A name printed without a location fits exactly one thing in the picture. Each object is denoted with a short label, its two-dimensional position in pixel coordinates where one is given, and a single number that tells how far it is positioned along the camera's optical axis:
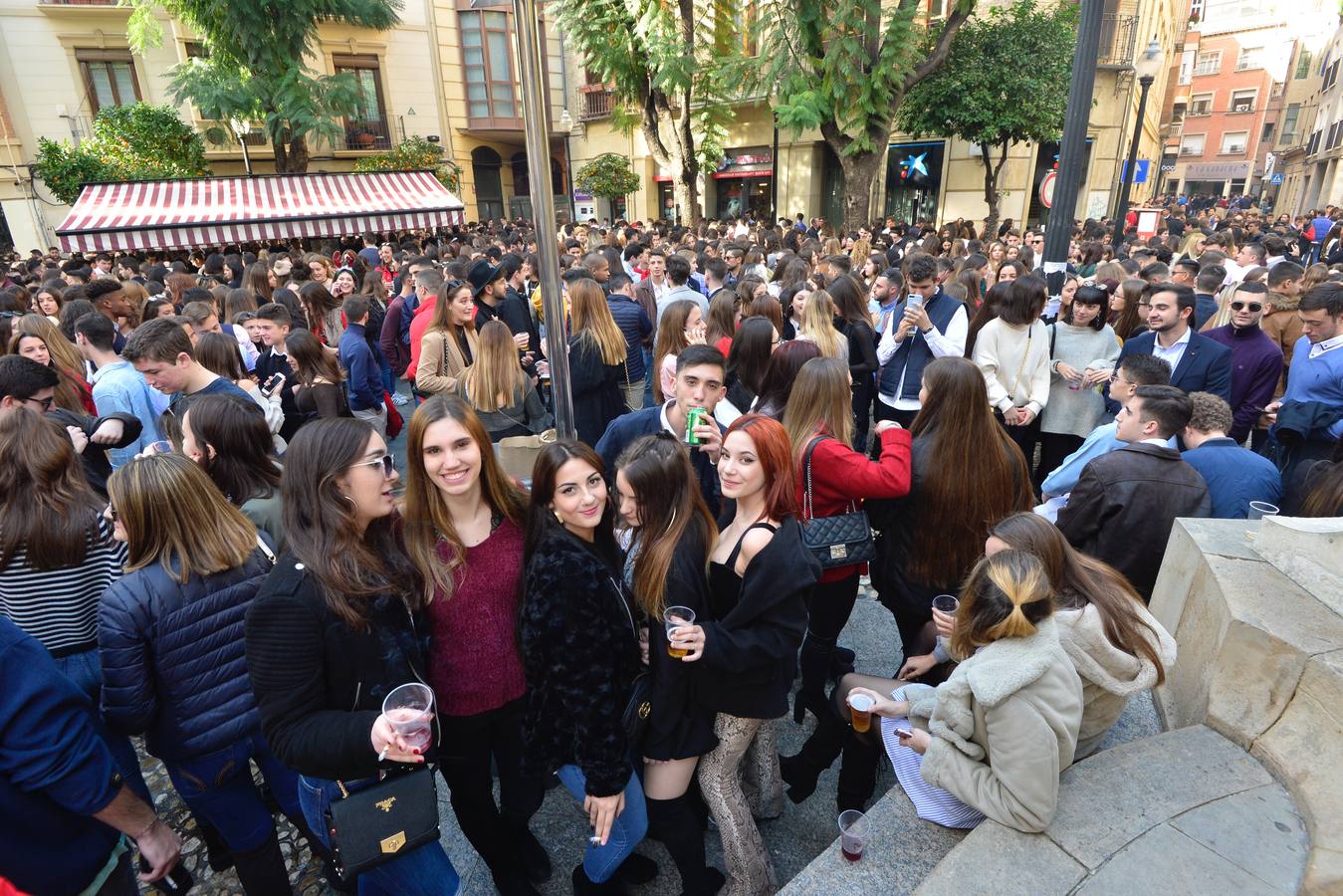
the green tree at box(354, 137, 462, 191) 23.45
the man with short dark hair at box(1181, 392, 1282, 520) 3.28
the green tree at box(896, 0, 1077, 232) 16.97
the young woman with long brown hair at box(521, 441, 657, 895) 2.15
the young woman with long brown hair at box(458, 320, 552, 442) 4.62
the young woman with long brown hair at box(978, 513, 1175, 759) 2.14
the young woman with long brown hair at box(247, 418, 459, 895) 1.92
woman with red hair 2.21
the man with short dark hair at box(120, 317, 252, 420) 3.71
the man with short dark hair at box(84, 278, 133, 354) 6.02
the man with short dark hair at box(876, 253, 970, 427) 5.06
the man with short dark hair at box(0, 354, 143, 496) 3.50
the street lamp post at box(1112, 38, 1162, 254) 13.63
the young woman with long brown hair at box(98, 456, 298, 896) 2.24
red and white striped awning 15.07
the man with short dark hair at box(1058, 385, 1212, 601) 3.10
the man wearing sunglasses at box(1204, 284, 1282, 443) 4.75
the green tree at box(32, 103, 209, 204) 17.94
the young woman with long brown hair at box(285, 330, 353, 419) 4.97
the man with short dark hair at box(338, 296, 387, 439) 5.54
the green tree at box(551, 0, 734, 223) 14.59
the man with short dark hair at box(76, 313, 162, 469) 4.14
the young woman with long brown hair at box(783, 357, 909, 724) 3.00
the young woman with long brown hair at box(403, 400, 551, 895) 2.28
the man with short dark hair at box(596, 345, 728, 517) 3.53
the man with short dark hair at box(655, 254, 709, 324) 6.68
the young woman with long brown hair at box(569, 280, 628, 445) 5.32
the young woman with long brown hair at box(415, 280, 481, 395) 5.35
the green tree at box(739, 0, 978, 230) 12.77
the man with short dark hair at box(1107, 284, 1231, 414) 4.57
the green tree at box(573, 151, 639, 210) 24.00
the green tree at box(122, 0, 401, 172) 18.84
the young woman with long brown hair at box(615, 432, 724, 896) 2.28
